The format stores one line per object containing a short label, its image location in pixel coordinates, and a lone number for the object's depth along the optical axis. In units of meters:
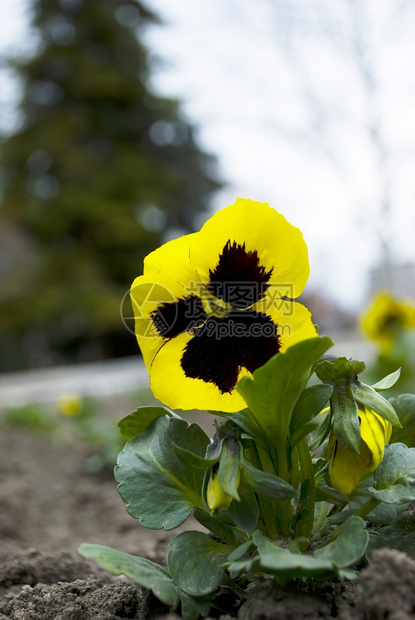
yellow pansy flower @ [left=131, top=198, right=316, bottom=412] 0.39
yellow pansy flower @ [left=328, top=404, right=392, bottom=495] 0.39
